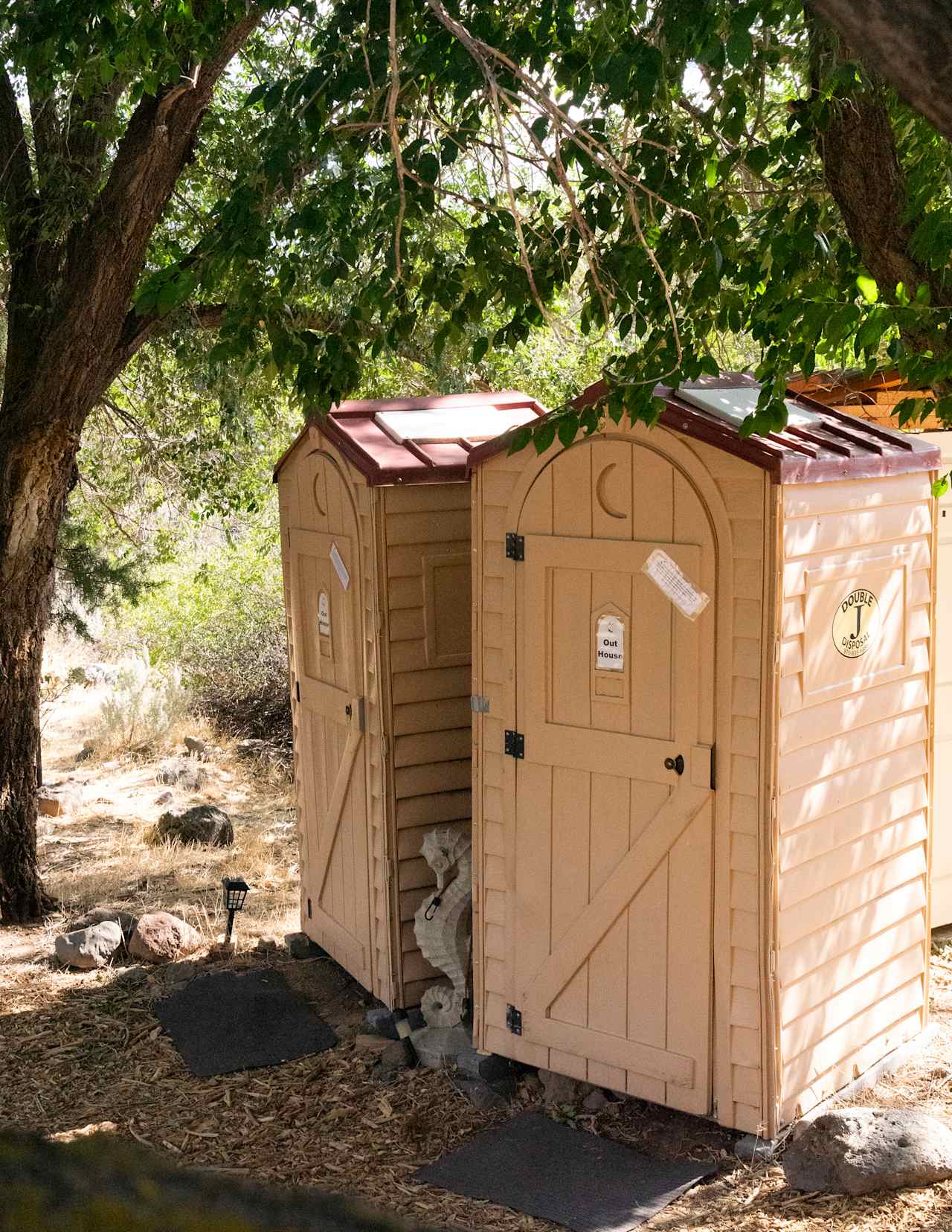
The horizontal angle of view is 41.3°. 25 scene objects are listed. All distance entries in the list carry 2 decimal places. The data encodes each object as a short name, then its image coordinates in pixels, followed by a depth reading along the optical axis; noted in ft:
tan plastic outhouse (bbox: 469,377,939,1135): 13.20
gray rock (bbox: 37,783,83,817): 30.45
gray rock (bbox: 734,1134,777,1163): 13.39
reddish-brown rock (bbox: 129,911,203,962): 20.49
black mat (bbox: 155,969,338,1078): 17.17
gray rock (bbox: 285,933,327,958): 20.57
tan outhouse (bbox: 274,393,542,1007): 16.71
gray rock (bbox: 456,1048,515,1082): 15.76
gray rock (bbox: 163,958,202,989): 19.71
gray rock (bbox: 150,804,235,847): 27.76
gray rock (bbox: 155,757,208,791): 32.86
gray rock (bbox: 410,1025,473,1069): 16.30
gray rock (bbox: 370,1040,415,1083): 16.30
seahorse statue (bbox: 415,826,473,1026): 16.61
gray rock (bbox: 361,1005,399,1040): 17.25
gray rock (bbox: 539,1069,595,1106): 15.14
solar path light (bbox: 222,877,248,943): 20.76
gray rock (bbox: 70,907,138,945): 21.61
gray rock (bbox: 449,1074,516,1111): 15.38
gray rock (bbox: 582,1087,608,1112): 14.94
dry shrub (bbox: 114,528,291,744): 38.75
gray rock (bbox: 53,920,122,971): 20.31
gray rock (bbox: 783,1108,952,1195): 12.64
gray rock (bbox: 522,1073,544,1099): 15.49
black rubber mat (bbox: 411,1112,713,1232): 12.89
